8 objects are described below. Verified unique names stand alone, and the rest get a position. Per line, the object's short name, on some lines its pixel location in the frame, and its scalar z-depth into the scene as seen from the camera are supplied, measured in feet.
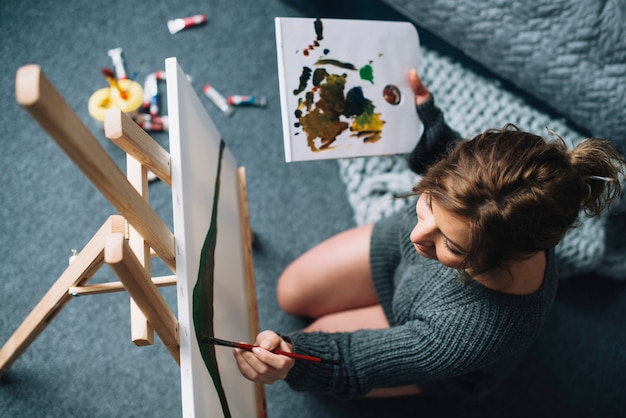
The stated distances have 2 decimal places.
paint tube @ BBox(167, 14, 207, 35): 4.88
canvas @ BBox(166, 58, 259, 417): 2.22
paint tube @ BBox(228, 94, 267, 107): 4.73
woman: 2.08
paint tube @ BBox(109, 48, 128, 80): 4.71
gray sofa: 3.80
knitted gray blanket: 4.19
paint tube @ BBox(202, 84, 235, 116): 4.73
